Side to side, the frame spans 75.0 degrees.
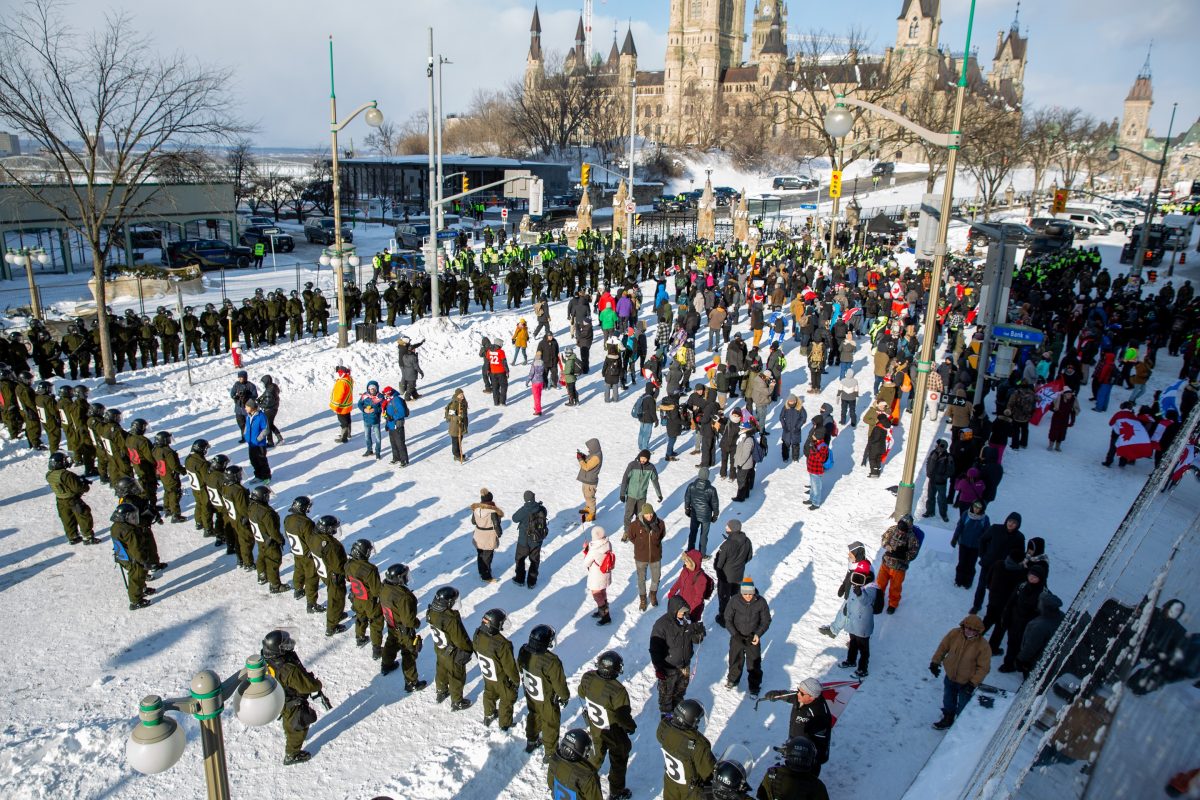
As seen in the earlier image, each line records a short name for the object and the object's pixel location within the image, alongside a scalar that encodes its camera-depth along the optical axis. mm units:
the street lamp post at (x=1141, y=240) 32469
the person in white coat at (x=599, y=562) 8148
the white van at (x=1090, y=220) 51656
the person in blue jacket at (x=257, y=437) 11492
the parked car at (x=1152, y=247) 38781
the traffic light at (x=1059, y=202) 40038
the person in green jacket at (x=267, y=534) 8523
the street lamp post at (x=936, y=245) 9312
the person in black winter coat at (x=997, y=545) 8492
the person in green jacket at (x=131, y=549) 8250
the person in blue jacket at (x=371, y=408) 12742
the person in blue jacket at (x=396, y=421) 12398
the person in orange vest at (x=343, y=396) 13477
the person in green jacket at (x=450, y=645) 6664
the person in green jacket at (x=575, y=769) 4977
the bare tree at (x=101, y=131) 15336
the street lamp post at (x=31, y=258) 22641
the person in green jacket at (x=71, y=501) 9438
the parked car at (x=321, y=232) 43469
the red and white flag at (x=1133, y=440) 13141
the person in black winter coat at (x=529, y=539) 8953
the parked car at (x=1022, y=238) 41244
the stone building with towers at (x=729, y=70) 94812
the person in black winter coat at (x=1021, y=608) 7410
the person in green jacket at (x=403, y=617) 7004
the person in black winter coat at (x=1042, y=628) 6946
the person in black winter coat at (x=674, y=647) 6758
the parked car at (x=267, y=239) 40812
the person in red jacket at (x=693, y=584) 7760
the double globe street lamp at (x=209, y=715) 3508
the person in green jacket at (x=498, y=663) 6418
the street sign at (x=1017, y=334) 12922
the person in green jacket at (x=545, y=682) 6141
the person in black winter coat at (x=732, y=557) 8180
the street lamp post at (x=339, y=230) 17062
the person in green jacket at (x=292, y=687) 6176
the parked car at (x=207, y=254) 33750
